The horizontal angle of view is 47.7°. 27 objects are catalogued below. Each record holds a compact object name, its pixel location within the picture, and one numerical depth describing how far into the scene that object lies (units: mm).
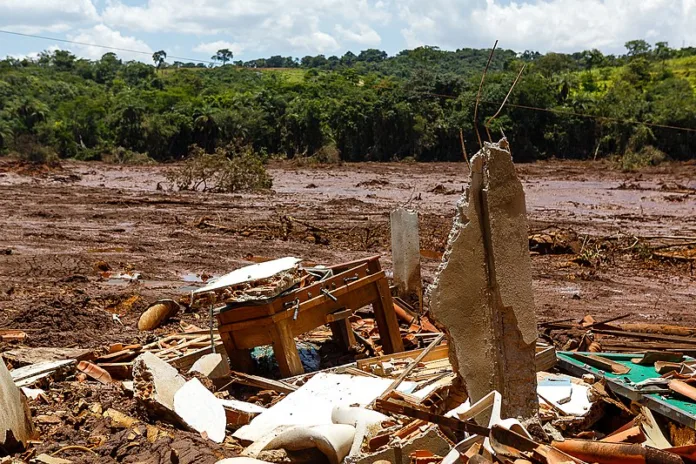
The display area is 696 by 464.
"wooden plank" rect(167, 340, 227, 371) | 7648
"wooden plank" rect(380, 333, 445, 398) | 6182
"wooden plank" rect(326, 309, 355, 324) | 7719
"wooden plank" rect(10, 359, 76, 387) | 6965
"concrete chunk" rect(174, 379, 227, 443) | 6141
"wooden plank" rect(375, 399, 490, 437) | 4641
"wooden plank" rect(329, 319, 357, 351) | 8523
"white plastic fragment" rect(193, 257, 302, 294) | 7172
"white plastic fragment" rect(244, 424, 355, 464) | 5176
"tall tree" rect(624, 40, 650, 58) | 83269
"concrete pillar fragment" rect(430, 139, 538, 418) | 5172
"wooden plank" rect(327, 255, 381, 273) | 8156
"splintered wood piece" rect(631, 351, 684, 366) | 6543
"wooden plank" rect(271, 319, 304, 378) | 7234
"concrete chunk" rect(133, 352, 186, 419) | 6234
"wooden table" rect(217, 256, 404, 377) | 7242
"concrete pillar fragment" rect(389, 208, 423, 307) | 10367
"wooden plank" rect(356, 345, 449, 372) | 7359
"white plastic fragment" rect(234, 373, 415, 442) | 6152
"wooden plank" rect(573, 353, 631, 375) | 6434
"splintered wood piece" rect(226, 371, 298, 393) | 7046
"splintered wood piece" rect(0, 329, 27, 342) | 8898
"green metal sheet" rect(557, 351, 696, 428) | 5371
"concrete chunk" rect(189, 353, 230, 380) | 7227
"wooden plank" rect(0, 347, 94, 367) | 7684
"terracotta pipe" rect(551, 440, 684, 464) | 4461
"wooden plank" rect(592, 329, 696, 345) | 8344
